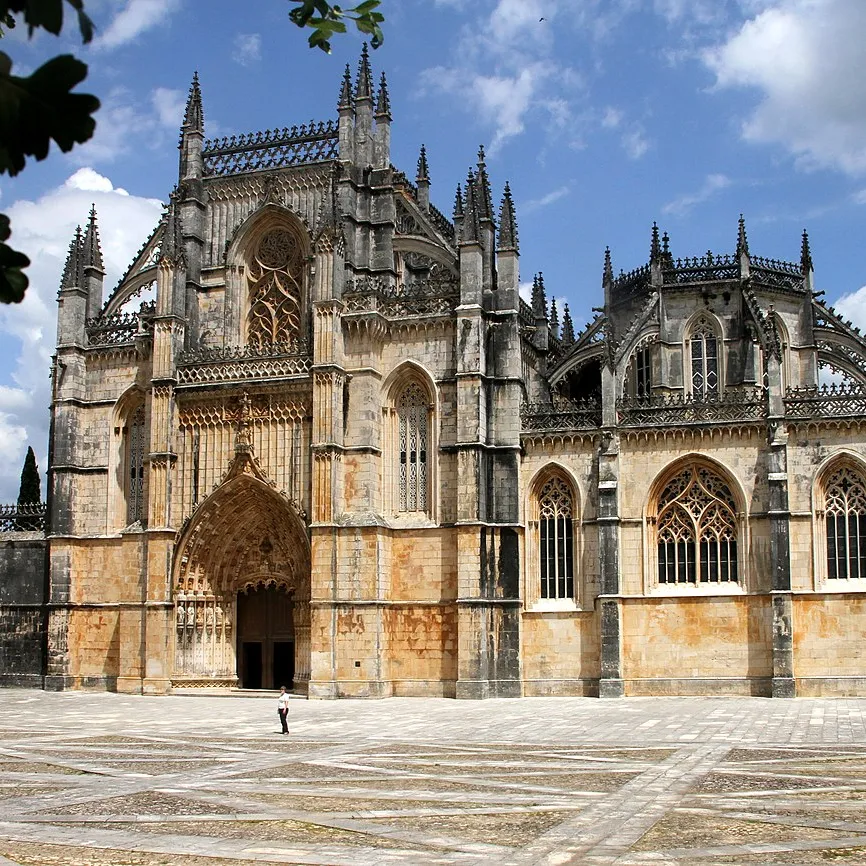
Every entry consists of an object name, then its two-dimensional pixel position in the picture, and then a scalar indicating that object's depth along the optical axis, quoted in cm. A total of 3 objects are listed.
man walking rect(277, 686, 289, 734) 2320
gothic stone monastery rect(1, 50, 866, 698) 3316
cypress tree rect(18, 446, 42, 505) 5091
